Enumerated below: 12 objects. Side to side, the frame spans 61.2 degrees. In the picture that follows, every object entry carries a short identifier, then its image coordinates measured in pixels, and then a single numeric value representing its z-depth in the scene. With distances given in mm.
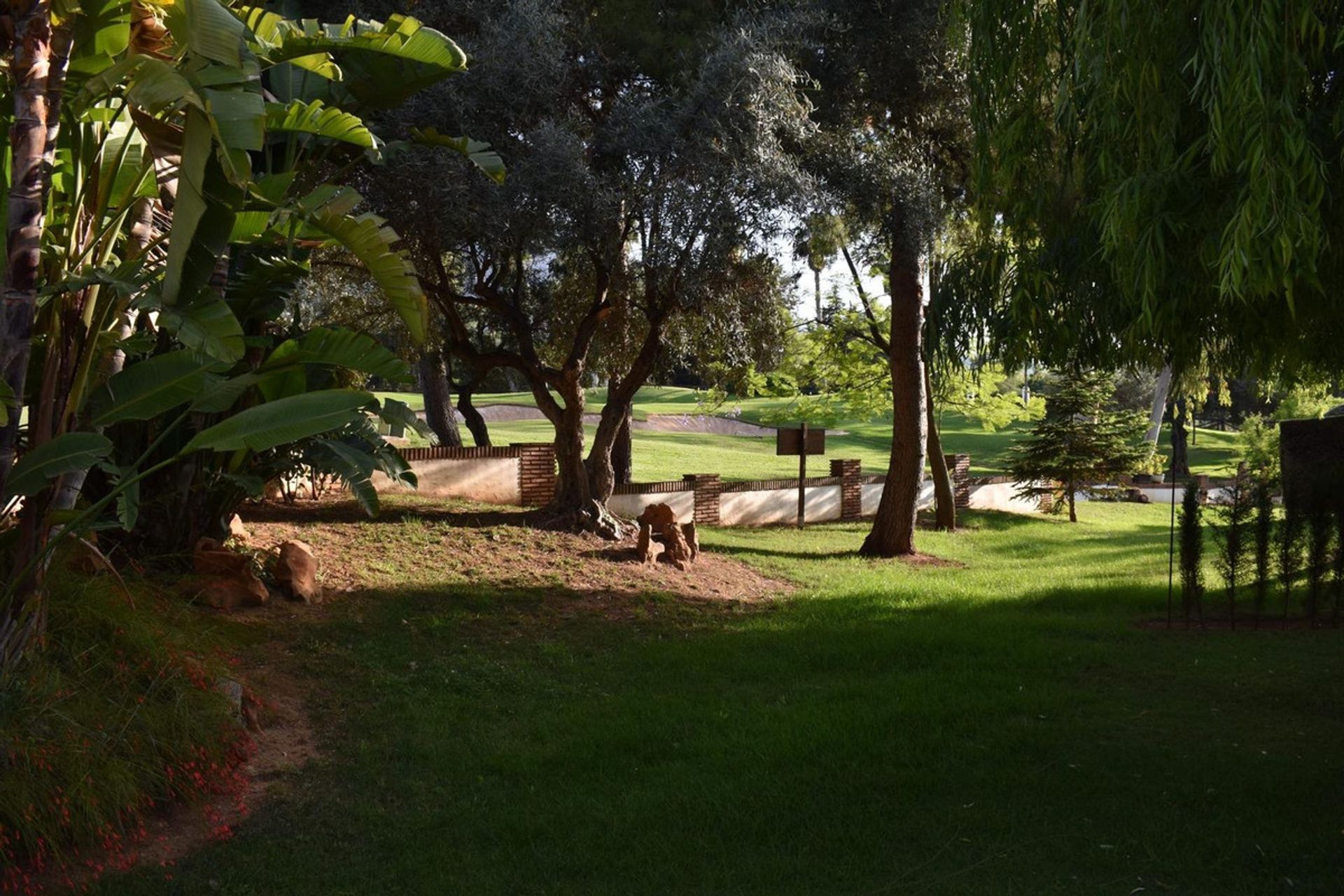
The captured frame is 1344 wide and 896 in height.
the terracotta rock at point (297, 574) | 9883
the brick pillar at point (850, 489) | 24328
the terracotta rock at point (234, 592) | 9195
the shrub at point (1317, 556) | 11070
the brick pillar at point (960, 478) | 26859
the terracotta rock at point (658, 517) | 14789
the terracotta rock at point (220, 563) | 9477
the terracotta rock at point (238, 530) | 11156
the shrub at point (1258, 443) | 25581
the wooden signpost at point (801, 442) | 20047
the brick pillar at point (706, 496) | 20188
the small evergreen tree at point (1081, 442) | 24609
